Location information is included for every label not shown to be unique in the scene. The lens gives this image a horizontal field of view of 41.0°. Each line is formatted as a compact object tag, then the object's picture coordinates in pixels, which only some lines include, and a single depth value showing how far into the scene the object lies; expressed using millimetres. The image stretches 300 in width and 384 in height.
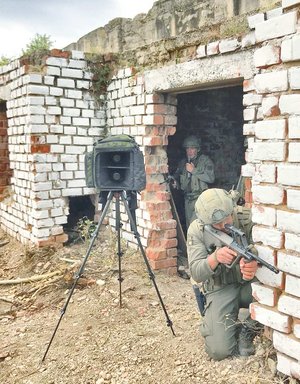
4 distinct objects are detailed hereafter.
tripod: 3453
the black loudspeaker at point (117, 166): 3740
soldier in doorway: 6242
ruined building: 2289
